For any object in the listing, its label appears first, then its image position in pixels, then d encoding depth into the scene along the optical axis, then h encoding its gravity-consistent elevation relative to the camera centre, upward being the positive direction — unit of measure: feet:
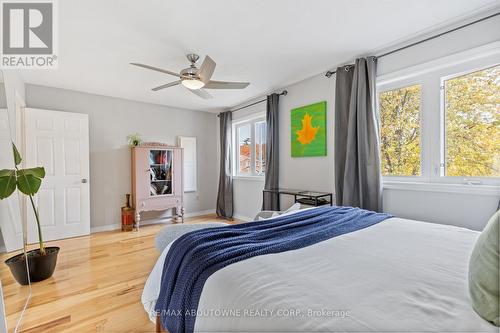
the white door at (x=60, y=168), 11.27 -0.09
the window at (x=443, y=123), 6.73 +1.31
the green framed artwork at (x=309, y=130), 10.71 +1.64
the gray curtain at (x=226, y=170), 16.35 -0.34
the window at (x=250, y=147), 14.69 +1.19
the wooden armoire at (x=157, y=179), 13.76 -0.78
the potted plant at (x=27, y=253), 6.40 -2.82
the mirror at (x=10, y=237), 6.05 -2.02
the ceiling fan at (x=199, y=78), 7.73 +3.03
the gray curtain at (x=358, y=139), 8.51 +0.92
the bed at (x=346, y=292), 2.30 -1.48
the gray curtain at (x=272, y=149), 12.73 +0.86
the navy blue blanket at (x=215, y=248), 3.42 -1.40
